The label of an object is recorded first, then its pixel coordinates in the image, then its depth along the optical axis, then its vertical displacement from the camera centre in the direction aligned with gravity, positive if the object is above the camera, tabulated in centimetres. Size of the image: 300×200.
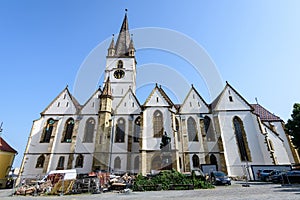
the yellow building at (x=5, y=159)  2655 +272
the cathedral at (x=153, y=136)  2442 +557
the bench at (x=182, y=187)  1394 -91
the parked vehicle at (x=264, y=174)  1978 -5
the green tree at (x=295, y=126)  2081 +539
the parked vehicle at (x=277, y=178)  1645 -41
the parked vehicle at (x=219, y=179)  1644 -43
